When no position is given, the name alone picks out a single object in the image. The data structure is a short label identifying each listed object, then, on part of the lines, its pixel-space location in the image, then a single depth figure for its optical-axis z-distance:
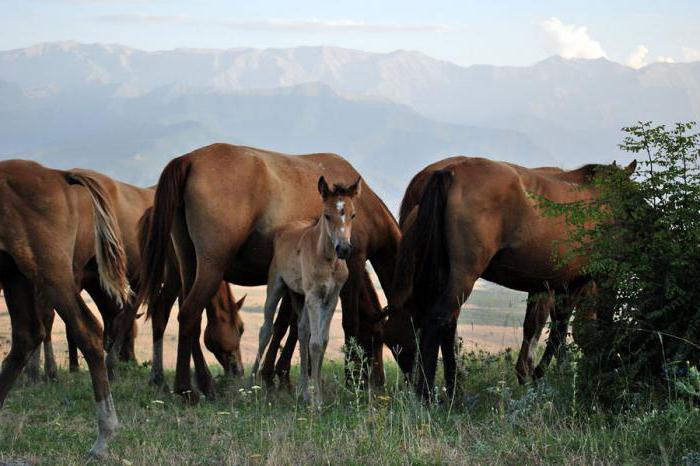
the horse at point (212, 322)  20.25
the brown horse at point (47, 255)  13.48
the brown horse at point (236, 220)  17.89
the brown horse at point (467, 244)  16.80
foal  16.59
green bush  14.48
